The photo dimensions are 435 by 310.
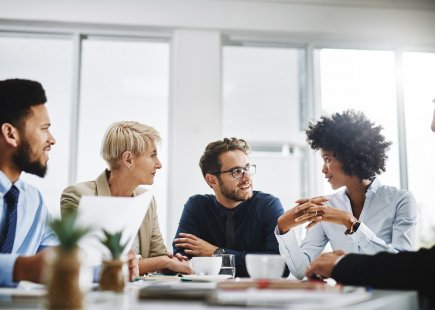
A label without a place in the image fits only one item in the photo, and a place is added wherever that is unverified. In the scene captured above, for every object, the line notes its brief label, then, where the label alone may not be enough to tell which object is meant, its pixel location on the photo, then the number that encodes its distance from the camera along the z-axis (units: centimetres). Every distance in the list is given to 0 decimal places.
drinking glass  194
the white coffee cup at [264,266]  134
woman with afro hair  235
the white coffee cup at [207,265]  185
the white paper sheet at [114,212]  137
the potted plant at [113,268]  121
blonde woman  274
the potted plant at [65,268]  90
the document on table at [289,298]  91
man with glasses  273
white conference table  91
